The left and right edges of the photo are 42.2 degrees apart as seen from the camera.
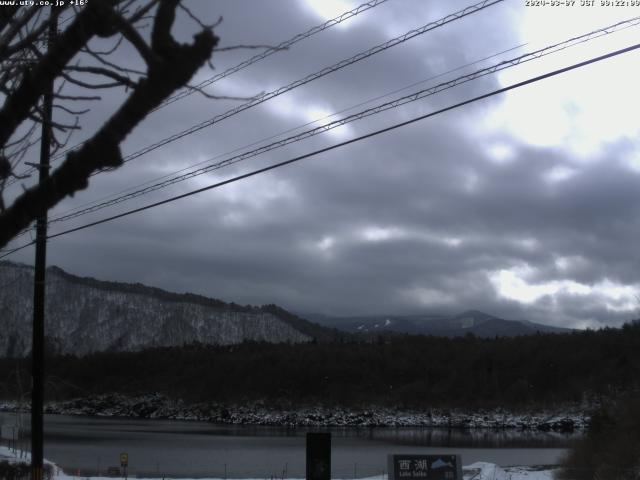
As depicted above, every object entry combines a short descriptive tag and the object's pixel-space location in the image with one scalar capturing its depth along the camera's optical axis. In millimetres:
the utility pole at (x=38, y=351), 17359
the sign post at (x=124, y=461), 32750
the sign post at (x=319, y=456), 13922
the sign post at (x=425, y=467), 19047
